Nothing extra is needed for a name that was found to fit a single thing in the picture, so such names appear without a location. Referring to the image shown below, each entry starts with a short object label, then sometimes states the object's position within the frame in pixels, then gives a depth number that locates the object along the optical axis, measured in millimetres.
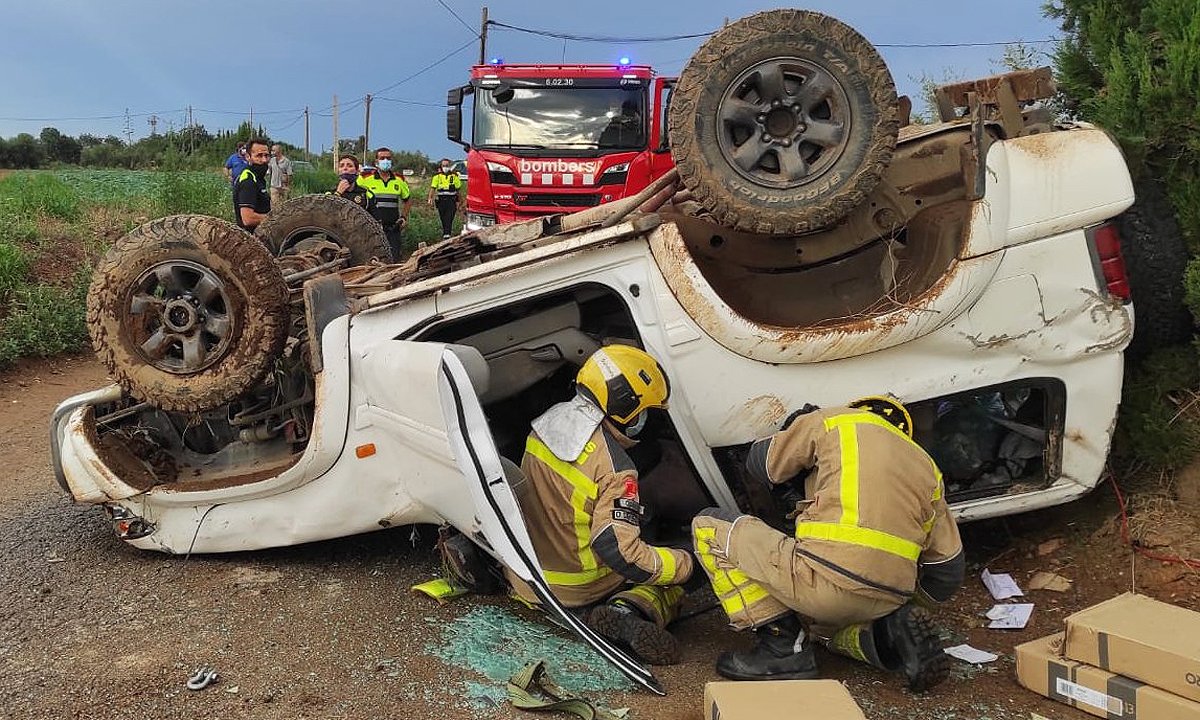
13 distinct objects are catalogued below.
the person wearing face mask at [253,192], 7789
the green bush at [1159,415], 3398
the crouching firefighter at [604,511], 2861
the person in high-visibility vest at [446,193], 15156
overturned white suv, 2992
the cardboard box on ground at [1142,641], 2285
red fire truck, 9391
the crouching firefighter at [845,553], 2572
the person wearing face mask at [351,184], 11031
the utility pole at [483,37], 27938
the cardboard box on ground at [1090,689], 2289
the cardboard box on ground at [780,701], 2172
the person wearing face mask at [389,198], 11859
